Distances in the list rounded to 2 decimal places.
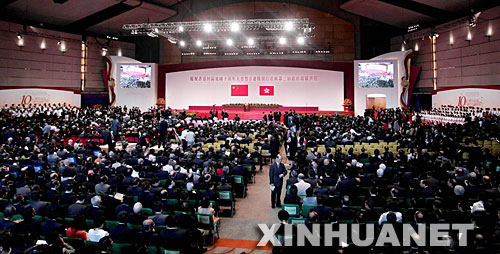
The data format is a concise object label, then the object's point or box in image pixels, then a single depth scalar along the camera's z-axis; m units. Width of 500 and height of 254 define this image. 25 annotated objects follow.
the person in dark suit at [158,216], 5.82
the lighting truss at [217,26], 20.41
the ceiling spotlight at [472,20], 19.59
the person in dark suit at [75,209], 6.22
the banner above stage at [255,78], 31.44
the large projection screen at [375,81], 28.98
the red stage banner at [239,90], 32.22
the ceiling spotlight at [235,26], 20.36
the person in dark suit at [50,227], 5.30
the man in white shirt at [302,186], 7.72
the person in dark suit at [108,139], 14.43
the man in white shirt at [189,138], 14.60
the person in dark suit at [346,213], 5.88
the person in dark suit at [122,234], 5.00
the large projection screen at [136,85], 32.19
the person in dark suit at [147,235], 5.11
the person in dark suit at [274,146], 12.38
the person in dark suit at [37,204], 6.26
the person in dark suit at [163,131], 15.78
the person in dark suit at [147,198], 6.93
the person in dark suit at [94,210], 6.07
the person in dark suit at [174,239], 4.88
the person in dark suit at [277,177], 8.37
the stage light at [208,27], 20.64
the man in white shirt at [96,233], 5.19
